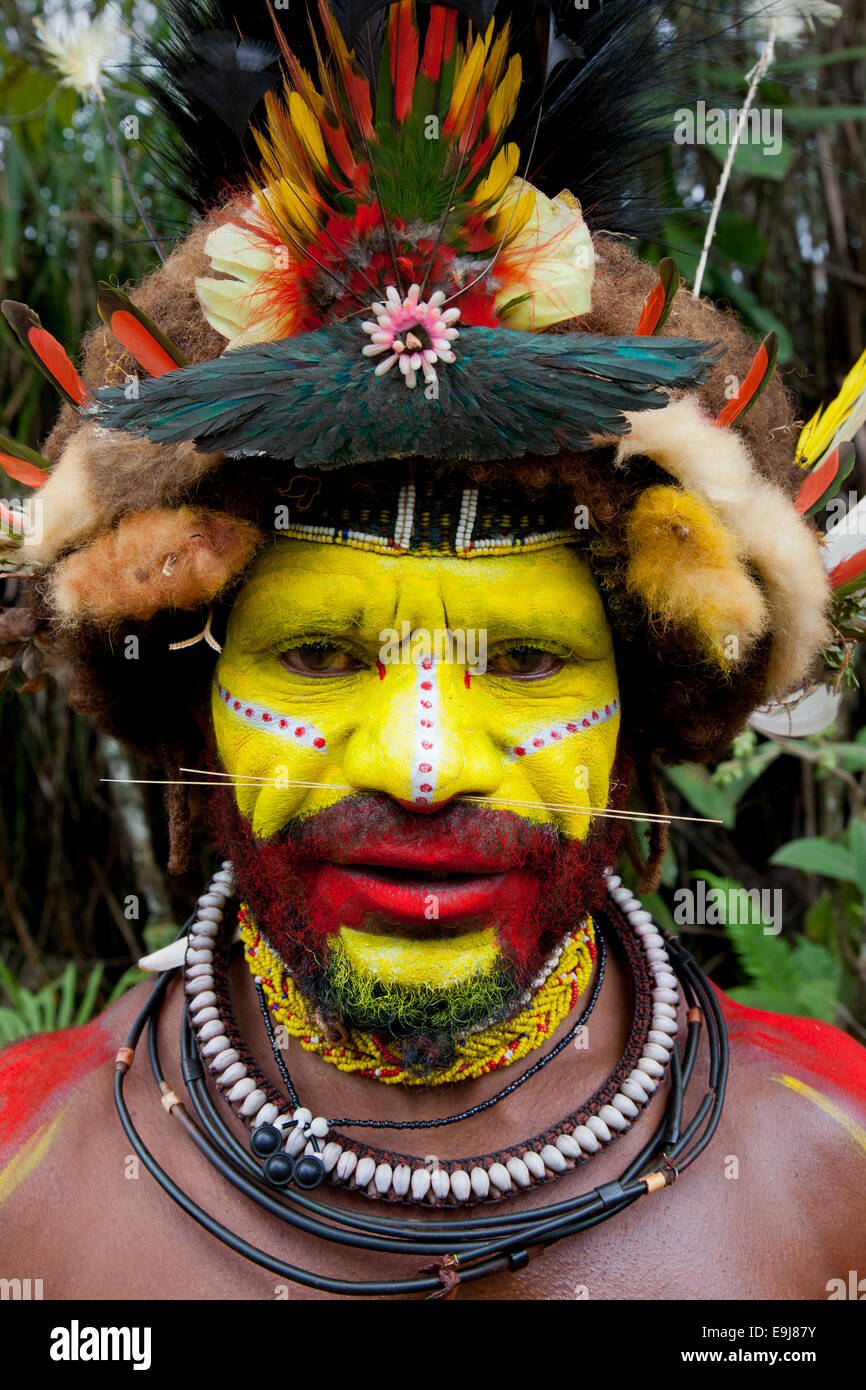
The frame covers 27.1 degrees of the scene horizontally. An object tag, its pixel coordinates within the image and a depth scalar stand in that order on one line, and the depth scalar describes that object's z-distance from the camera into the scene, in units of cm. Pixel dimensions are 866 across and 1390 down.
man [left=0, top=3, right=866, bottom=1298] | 50
